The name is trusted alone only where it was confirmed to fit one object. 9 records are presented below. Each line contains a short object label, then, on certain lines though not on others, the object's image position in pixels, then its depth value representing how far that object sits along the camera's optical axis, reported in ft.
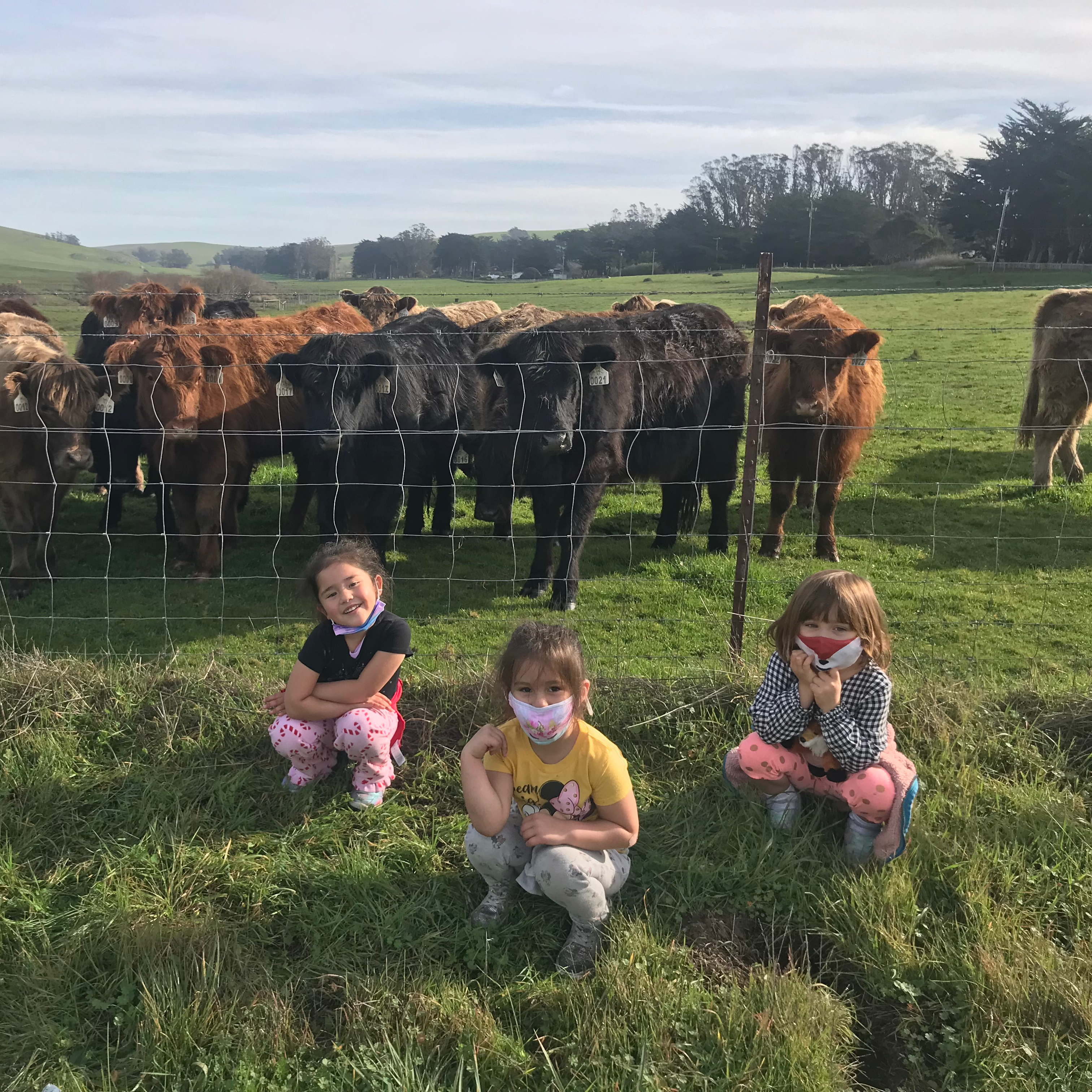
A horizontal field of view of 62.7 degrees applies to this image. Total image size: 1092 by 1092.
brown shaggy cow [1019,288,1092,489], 31.17
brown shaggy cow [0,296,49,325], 36.78
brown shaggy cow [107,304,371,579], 24.04
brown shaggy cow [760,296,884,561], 24.21
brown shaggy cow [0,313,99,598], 22.48
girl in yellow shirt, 9.36
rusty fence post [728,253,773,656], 15.29
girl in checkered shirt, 10.36
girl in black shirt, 11.78
